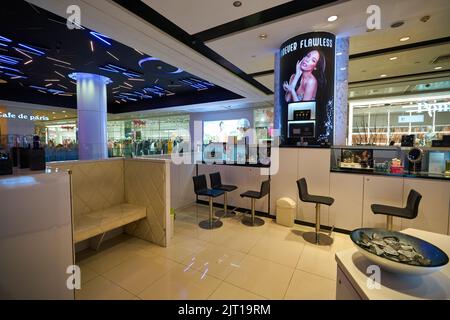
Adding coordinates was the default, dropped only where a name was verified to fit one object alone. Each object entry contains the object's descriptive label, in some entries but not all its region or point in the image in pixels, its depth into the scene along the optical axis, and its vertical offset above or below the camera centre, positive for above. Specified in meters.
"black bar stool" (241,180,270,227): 3.66 -0.79
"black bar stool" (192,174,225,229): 3.67 -0.73
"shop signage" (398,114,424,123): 8.71 +1.39
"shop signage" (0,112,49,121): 8.93 +1.60
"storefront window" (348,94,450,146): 8.38 +1.48
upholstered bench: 2.76 -0.65
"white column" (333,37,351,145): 3.98 +1.05
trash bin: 3.71 -1.08
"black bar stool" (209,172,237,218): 4.07 -0.71
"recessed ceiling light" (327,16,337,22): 3.17 +2.04
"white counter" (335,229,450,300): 0.84 -0.57
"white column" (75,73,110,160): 6.00 +1.03
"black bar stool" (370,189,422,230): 2.51 -0.77
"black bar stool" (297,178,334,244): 3.11 -0.73
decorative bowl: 0.87 -0.48
